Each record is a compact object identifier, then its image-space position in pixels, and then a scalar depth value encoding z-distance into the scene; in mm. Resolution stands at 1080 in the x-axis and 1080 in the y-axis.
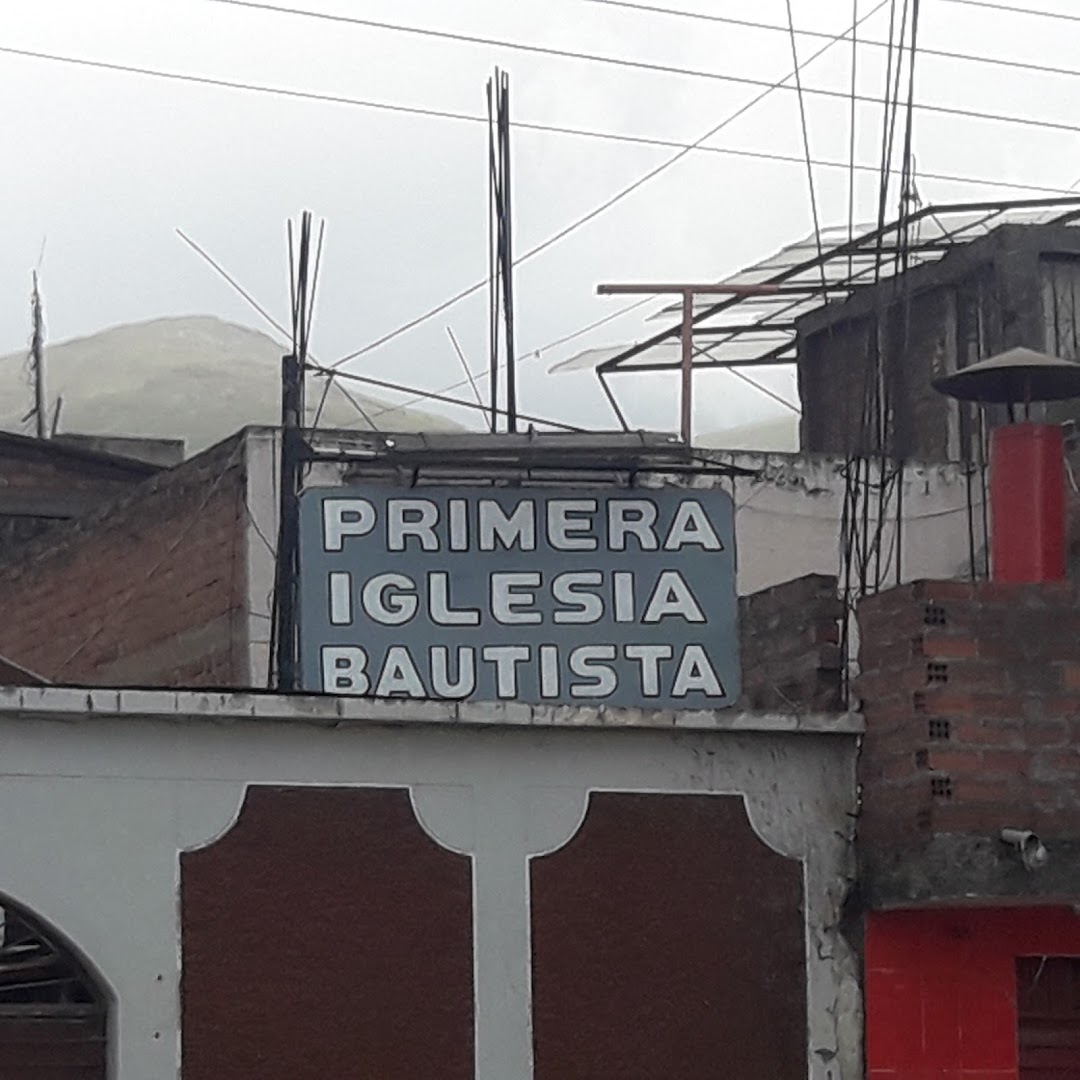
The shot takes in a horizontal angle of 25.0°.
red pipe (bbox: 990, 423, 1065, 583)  11820
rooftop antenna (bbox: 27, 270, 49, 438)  34125
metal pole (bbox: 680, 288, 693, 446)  17844
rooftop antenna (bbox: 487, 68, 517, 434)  16031
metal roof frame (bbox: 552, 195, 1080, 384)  19125
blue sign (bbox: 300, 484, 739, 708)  14508
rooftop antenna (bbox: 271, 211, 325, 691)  14539
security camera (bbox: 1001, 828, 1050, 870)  10820
